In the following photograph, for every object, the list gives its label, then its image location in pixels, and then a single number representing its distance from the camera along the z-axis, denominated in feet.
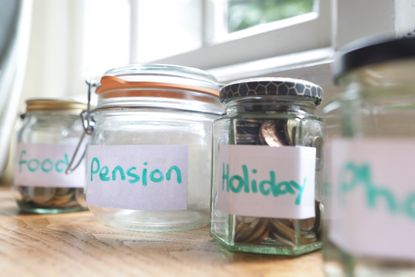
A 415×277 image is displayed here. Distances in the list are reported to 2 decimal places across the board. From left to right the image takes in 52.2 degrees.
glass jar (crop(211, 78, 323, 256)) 1.11
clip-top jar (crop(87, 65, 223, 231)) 1.40
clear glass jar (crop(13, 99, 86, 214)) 1.88
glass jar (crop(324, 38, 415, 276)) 0.74
